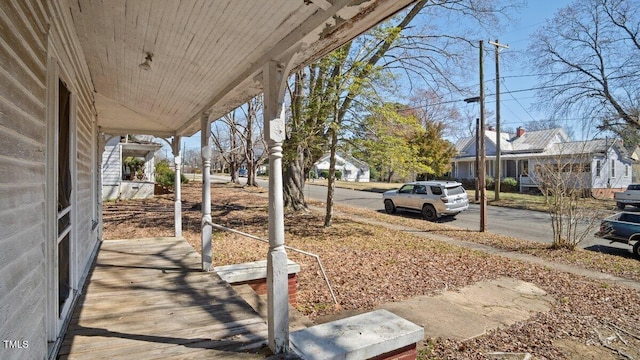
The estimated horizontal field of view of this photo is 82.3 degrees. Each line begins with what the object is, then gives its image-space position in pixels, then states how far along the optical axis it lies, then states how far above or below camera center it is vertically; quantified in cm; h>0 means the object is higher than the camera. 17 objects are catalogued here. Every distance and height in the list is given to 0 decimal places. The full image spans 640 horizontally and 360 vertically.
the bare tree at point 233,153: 2663 +219
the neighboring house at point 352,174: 5172 +67
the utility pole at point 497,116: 1376 +299
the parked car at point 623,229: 841 -120
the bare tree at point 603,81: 1734 +483
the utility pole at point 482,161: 1091 +52
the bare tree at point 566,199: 834 -47
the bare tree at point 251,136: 2397 +301
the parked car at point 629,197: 1705 -90
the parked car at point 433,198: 1333 -76
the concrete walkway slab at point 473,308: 430 -174
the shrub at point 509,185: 2616 -48
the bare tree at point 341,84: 884 +238
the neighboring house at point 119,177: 1579 +9
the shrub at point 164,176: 2365 +20
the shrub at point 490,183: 2703 -35
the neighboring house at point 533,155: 2602 +179
